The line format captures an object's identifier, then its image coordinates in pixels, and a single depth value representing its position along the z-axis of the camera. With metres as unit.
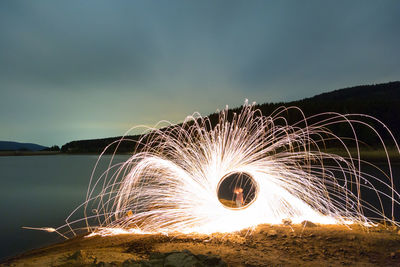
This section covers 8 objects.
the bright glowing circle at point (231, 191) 8.12
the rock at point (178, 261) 3.73
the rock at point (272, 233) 5.63
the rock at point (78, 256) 4.28
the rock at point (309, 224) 5.98
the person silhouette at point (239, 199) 8.09
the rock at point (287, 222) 6.32
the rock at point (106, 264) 3.85
